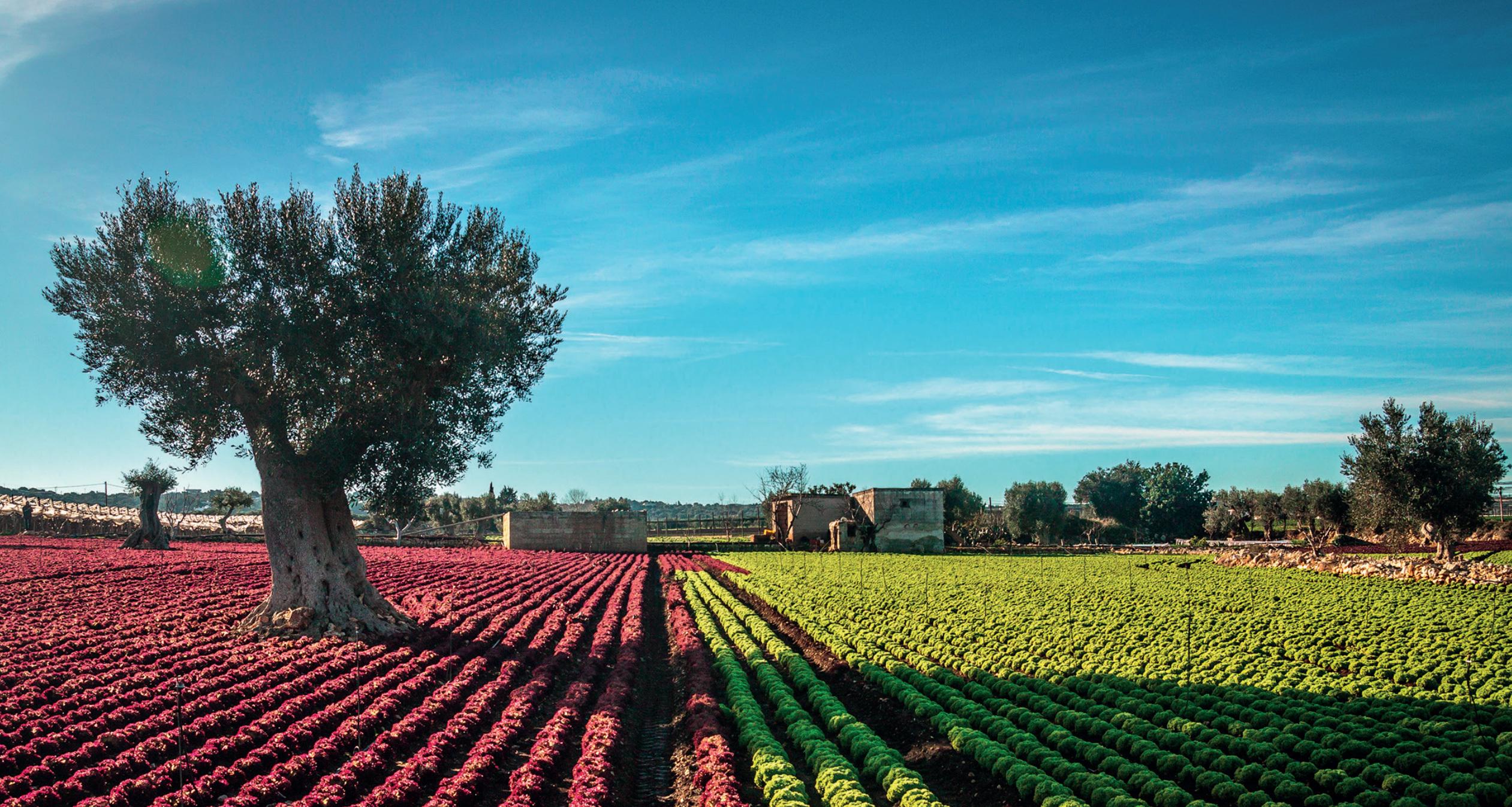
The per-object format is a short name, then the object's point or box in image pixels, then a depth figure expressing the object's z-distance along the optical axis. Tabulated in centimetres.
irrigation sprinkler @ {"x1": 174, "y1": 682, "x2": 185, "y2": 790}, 1132
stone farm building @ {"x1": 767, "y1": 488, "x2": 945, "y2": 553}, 7638
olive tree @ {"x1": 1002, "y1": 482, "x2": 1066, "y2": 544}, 9631
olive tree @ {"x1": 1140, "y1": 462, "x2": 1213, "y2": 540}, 10294
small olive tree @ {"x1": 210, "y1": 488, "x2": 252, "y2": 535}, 8150
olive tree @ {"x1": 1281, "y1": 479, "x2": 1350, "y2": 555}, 6706
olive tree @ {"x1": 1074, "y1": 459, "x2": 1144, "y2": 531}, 11869
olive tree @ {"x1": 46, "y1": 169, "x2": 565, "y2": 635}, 2216
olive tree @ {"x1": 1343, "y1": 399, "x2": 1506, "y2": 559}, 4494
